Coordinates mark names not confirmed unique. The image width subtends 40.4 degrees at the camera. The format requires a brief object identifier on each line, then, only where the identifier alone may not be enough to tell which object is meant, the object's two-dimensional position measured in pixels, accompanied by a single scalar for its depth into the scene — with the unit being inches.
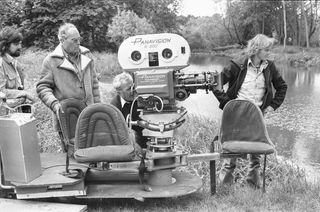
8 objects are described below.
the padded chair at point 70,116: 177.2
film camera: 156.7
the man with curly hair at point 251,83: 194.5
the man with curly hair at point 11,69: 168.1
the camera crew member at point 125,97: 181.2
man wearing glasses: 177.2
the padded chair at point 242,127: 177.9
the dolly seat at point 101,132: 161.7
